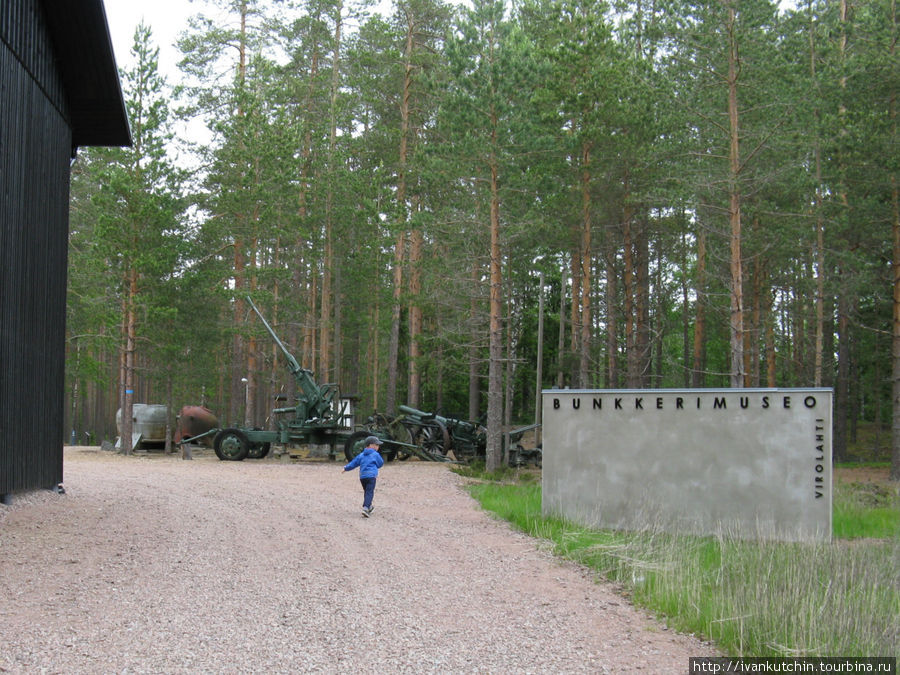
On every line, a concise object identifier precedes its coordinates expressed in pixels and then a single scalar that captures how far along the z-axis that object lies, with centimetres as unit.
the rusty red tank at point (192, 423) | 2616
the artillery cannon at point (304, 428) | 2177
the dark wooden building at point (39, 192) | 1063
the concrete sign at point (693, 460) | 1049
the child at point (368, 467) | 1169
